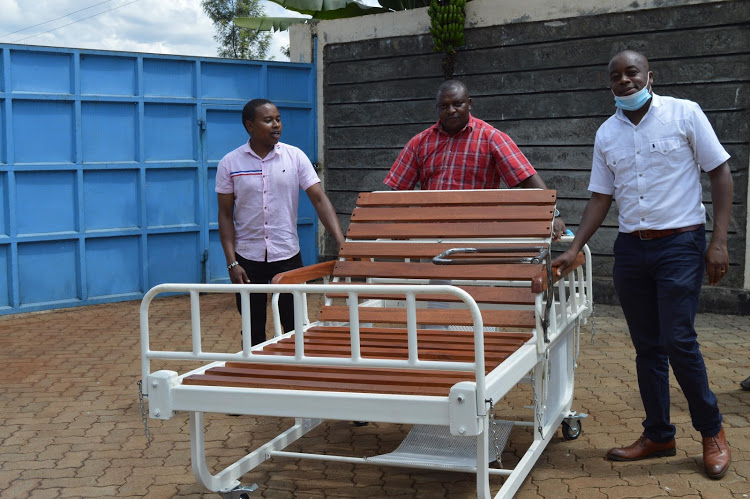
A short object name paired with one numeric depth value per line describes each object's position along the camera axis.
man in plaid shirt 5.25
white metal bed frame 3.12
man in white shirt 4.07
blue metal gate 8.90
